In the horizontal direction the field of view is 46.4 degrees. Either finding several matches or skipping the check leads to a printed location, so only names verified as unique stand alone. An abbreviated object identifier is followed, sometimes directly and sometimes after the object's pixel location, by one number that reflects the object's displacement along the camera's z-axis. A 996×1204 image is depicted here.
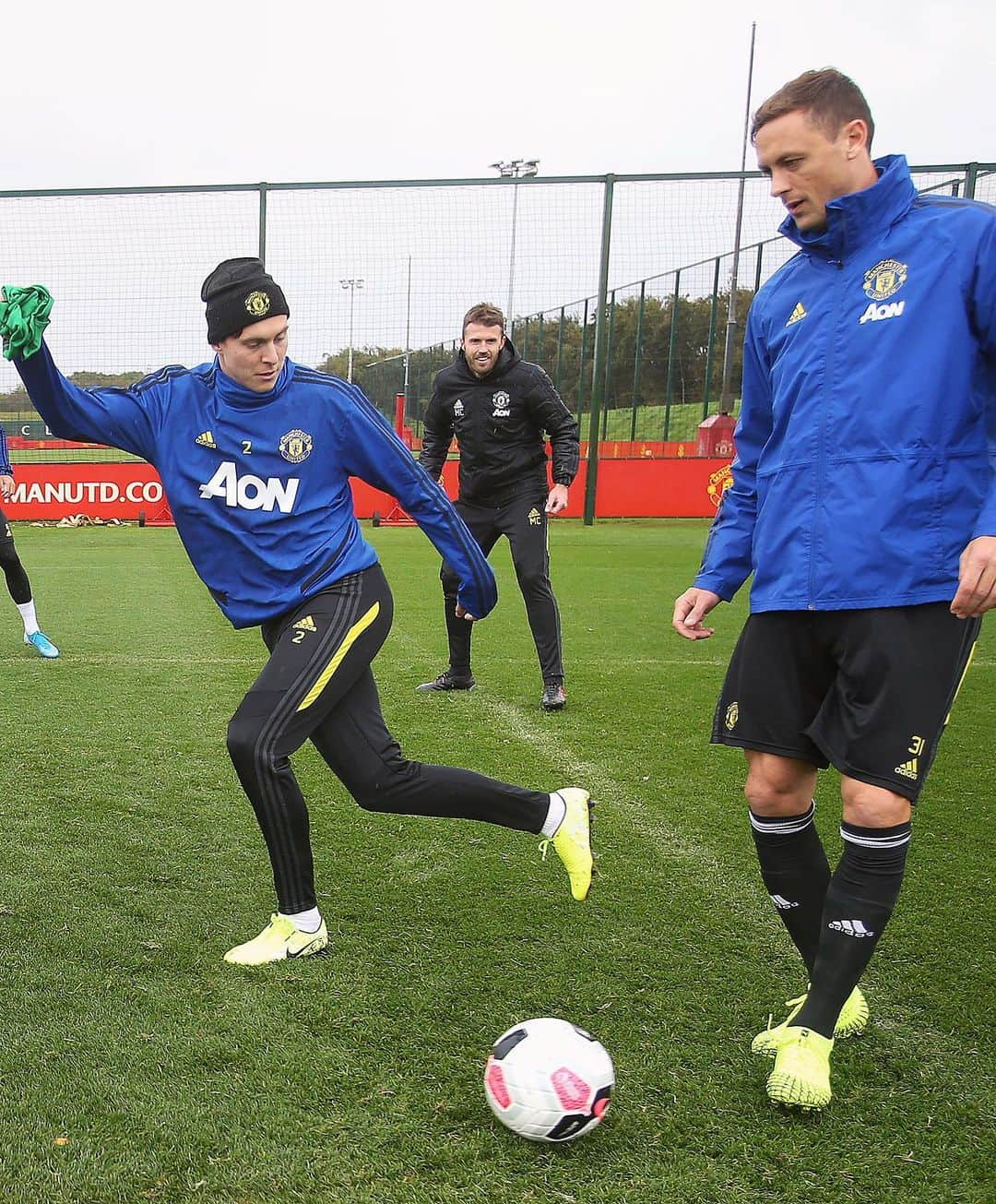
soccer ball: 2.39
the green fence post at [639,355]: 21.30
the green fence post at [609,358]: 19.23
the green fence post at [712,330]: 23.67
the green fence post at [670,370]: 22.41
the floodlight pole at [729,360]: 23.45
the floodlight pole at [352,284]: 17.00
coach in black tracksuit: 6.82
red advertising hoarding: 18.27
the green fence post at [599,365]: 17.92
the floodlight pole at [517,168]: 43.20
